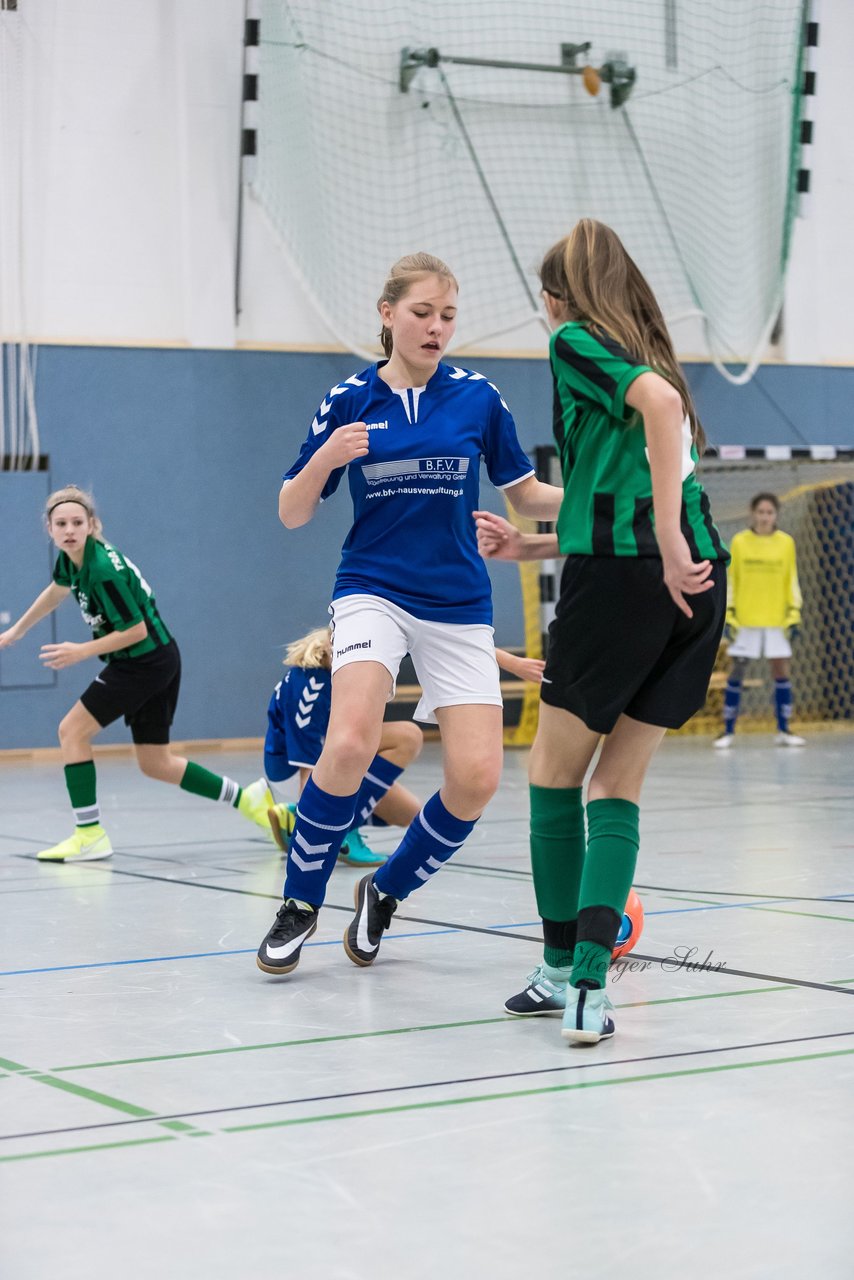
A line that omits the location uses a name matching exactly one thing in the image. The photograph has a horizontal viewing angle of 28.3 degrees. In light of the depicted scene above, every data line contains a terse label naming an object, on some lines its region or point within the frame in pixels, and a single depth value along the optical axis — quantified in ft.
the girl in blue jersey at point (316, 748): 18.71
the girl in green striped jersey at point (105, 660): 20.40
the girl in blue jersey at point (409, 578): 12.11
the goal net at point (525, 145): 40.96
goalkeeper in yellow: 38.88
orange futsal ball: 12.60
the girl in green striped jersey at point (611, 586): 9.85
